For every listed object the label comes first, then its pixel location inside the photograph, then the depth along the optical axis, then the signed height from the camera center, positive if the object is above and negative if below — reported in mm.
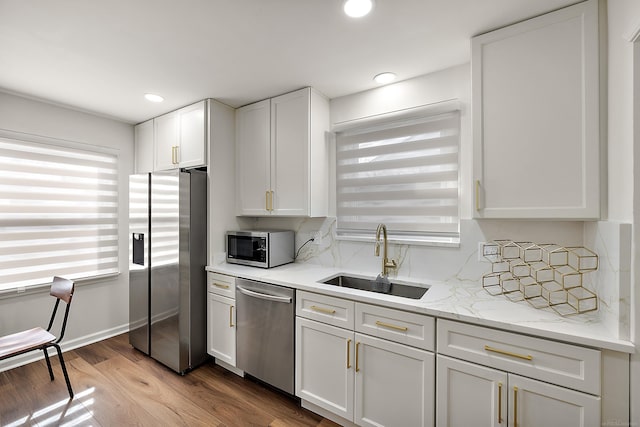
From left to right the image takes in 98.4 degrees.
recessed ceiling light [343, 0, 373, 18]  1354 +1027
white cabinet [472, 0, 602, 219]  1312 +481
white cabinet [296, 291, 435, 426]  1479 -947
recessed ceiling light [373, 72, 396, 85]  2057 +1021
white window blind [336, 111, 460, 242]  2010 +259
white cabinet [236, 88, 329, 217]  2311 +502
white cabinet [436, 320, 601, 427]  1125 -761
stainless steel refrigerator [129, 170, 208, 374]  2311 -429
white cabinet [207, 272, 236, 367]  2266 -900
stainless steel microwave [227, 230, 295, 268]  2373 -323
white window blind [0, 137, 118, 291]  2410 +1
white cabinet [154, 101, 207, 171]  2545 +727
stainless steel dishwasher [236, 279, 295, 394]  1949 -898
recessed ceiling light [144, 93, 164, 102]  2416 +1027
